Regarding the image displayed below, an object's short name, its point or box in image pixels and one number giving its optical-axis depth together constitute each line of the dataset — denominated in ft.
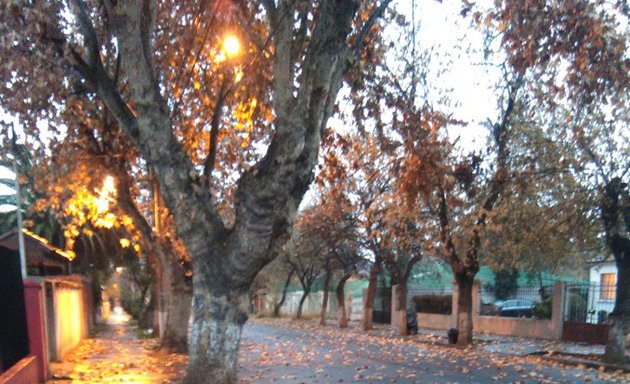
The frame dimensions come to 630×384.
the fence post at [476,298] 87.22
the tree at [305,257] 105.22
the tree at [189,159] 25.70
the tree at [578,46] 29.94
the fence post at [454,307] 88.02
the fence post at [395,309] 110.42
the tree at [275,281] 145.79
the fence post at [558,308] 70.64
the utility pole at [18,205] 35.22
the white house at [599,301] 70.54
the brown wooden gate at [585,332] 66.13
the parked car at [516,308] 94.98
